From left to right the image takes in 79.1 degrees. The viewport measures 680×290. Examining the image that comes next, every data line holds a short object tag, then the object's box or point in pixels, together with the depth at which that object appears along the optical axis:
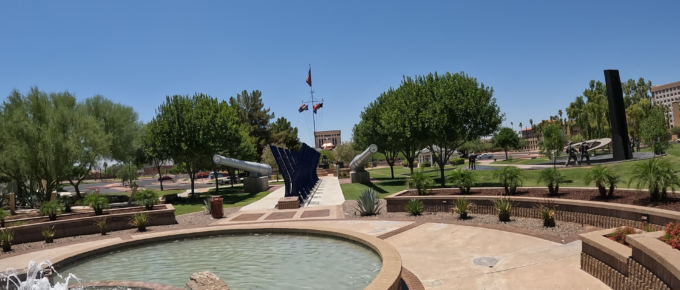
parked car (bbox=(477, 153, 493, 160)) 81.19
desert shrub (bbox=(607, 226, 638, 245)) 6.61
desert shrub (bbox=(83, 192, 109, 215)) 16.07
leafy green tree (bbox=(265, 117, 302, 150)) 71.25
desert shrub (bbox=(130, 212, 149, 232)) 14.50
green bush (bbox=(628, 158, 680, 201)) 9.35
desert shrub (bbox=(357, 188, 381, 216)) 14.83
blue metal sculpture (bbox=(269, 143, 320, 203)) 20.41
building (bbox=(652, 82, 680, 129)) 155.48
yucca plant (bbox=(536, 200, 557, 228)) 10.34
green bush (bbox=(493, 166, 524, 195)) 13.81
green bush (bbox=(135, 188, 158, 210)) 16.84
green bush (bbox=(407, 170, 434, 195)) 15.53
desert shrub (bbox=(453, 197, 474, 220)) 12.54
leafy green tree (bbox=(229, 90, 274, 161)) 67.15
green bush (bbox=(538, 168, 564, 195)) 12.81
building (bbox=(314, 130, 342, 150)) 190.41
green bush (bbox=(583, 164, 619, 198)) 11.12
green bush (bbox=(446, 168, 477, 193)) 14.95
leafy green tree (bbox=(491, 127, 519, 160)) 76.75
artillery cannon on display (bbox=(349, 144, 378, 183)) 33.97
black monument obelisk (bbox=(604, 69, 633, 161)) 29.91
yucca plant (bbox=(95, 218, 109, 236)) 14.25
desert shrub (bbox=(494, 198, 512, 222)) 11.61
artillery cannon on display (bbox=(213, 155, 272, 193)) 30.99
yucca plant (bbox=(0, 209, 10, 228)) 14.13
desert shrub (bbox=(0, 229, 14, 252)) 12.13
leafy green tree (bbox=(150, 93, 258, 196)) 27.02
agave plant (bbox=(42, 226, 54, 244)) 13.12
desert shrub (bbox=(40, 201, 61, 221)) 15.38
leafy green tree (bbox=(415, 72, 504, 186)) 22.92
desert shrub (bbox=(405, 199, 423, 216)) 14.04
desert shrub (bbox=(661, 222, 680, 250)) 5.21
